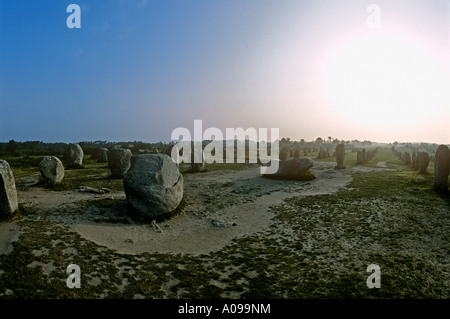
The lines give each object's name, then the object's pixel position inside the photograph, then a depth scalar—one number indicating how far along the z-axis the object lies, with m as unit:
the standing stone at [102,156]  36.75
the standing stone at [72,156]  27.64
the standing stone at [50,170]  17.09
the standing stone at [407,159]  36.87
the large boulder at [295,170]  21.73
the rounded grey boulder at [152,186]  11.52
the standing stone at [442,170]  15.64
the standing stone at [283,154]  32.66
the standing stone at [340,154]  29.58
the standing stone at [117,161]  21.59
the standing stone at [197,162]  26.56
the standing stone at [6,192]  10.22
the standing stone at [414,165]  29.74
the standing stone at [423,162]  24.23
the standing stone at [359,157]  38.21
